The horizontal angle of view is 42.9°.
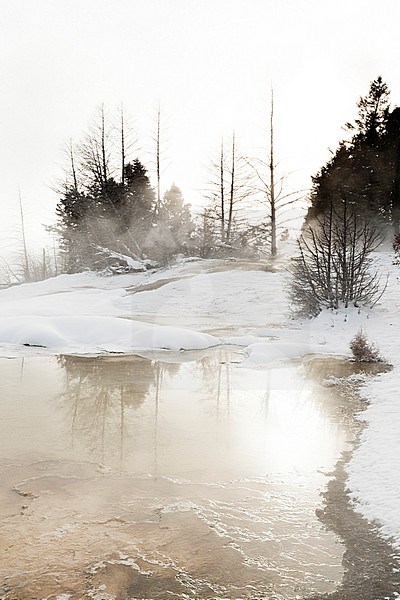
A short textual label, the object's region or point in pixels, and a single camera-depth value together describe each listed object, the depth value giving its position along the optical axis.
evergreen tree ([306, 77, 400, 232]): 27.45
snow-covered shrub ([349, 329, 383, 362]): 11.11
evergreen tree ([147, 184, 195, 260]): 29.22
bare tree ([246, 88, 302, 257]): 27.77
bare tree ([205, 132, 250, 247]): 32.09
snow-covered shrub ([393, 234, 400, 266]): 14.74
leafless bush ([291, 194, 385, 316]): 15.23
